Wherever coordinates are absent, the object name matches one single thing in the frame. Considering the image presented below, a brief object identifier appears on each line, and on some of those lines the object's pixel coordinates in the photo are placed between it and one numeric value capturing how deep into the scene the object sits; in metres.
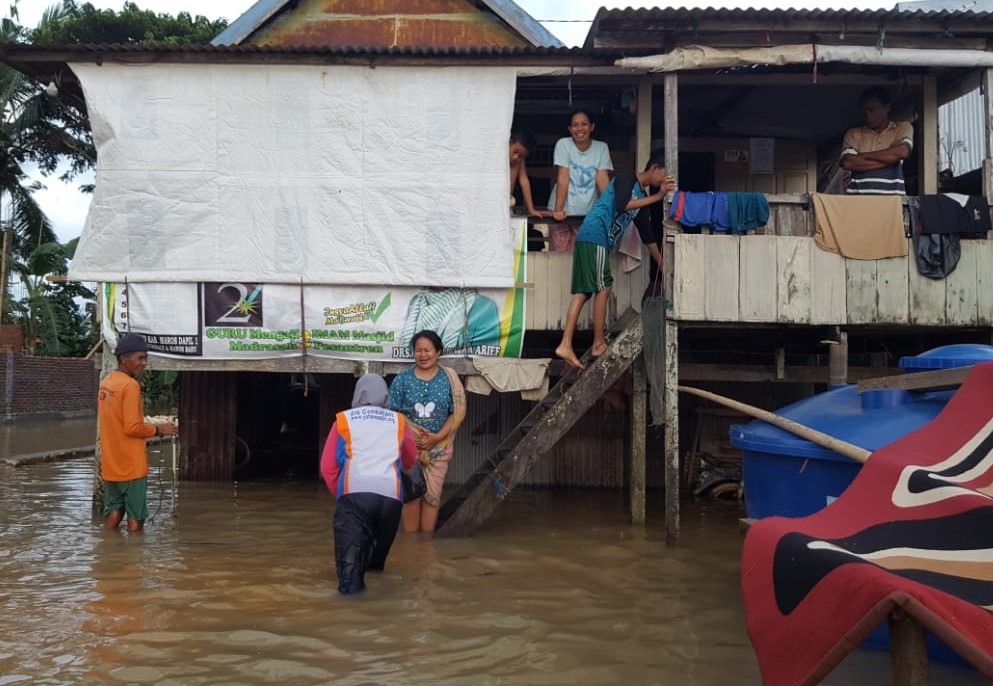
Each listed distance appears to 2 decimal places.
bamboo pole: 4.97
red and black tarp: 2.78
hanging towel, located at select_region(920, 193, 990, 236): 8.14
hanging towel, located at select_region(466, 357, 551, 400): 8.71
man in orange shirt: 7.40
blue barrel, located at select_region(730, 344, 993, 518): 5.30
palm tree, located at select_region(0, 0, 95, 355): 21.39
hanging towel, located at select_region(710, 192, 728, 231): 8.11
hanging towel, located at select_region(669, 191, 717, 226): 8.08
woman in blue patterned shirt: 7.76
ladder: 7.86
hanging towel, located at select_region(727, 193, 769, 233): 8.10
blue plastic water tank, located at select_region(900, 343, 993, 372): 5.45
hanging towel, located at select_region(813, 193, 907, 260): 8.12
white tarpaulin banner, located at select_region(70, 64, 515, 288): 8.76
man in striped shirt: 8.52
